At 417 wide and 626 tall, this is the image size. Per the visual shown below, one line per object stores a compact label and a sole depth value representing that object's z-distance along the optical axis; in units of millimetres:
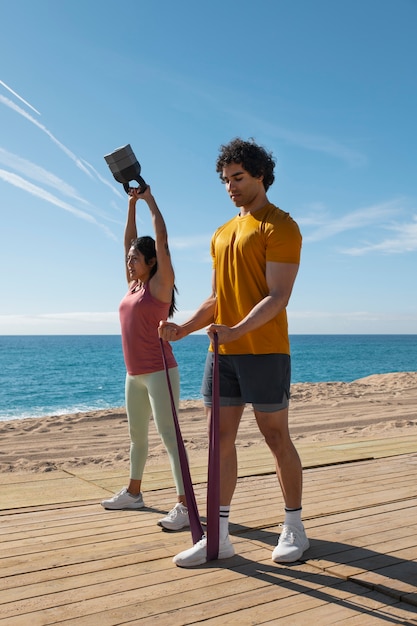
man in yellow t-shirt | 2615
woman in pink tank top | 3389
